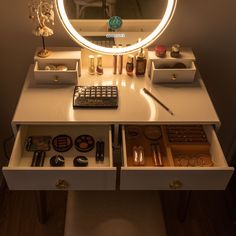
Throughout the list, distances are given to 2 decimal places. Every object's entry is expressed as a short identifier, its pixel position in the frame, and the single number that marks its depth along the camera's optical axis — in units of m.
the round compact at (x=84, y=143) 1.24
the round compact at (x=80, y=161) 1.19
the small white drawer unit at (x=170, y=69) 1.32
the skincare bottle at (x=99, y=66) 1.36
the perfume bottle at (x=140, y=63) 1.35
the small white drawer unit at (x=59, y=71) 1.29
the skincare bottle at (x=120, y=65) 1.37
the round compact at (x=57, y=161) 1.18
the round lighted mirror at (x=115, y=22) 1.27
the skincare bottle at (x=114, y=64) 1.37
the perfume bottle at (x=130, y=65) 1.37
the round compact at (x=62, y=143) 1.24
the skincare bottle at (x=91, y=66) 1.36
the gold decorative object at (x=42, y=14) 1.25
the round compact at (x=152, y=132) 1.33
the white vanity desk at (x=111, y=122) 1.10
